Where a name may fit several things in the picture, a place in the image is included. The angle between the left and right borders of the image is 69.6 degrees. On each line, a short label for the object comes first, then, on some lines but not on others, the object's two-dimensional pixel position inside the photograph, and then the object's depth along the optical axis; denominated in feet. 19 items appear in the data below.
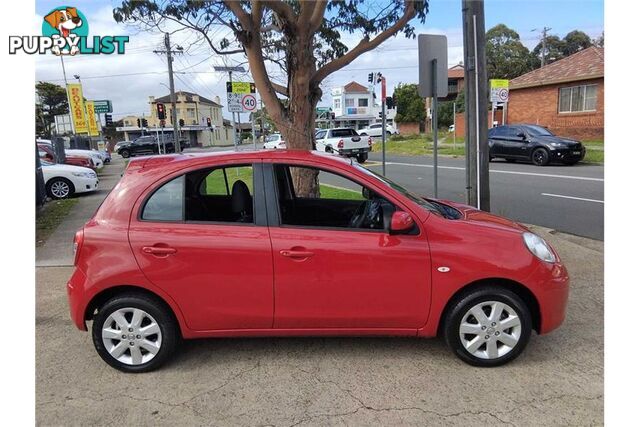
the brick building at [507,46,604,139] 76.62
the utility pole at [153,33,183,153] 90.49
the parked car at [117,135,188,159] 136.77
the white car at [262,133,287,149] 106.46
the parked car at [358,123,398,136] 164.36
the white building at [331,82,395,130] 271.69
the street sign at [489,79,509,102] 63.62
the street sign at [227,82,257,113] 43.34
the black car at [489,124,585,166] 54.95
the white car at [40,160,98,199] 42.39
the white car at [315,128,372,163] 77.51
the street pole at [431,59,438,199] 22.36
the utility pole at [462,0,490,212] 21.12
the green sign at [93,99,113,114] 152.87
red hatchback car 10.84
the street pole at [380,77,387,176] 27.89
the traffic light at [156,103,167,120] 79.56
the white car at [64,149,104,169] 71.36
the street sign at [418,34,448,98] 22.36
